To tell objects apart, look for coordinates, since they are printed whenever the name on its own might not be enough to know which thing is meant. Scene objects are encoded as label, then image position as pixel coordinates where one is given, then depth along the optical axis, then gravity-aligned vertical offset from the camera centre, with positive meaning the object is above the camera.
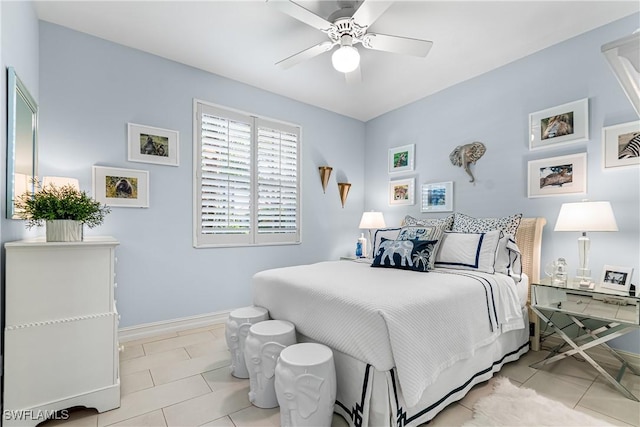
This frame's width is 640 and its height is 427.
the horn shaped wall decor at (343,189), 4.60 +0.35
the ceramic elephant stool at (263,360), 1.83 -0.90
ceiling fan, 2.04 +1.32
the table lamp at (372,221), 4.21 -0.12
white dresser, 1.62 -0.67
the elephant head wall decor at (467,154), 3.39 +0.67
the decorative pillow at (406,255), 2.51 -0.36
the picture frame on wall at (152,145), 2.96 +0.67
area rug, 1.69 -1.17
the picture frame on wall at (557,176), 2.66 +0.34
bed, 1.53 -0.66
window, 3.39 +0.40
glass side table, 2.03 -0.71
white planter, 1.75 -0.11
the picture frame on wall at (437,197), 3.68 +0.19
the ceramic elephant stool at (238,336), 2.19 -0.90
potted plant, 1.74 +0.00
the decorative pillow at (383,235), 3.07 -0.24
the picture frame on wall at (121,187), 2.78 +0.24
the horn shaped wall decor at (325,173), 4.38 +0.56
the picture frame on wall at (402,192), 4.13 +0.29
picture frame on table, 2.16 -0.48
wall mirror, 1.79 +0.47
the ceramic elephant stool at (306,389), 1.53 -0.90
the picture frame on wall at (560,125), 2.64 +0.80
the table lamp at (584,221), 2.22 -0.06
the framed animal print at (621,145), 2.36 +0.54
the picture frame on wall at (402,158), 4.14 +0.76
